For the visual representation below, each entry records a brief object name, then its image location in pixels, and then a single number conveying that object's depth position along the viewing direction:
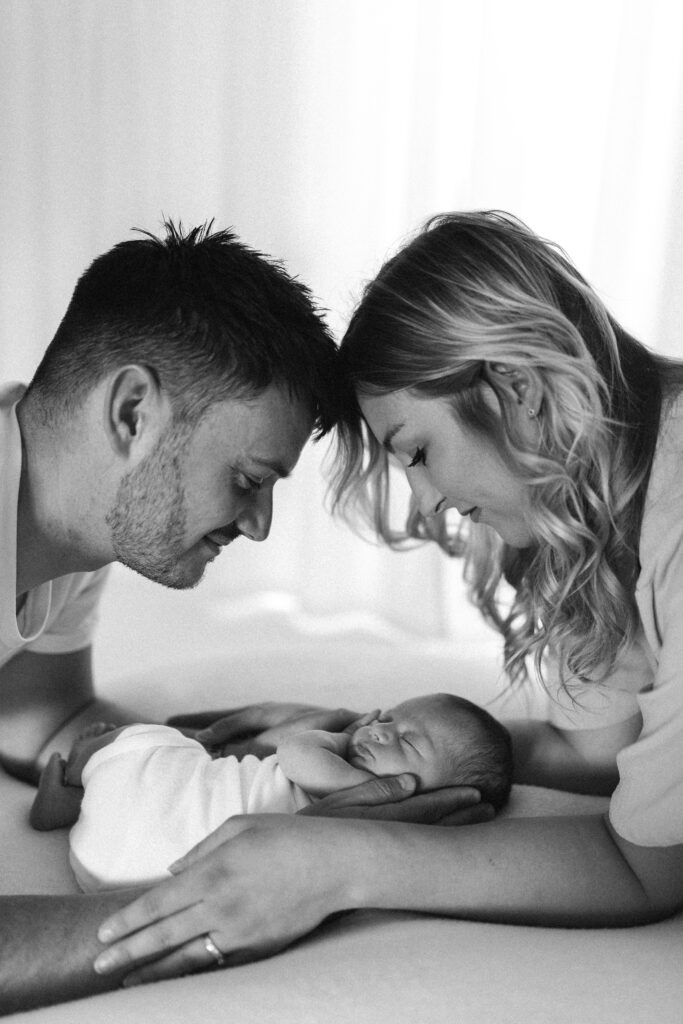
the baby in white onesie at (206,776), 1.39
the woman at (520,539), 1.19
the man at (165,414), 1.40
